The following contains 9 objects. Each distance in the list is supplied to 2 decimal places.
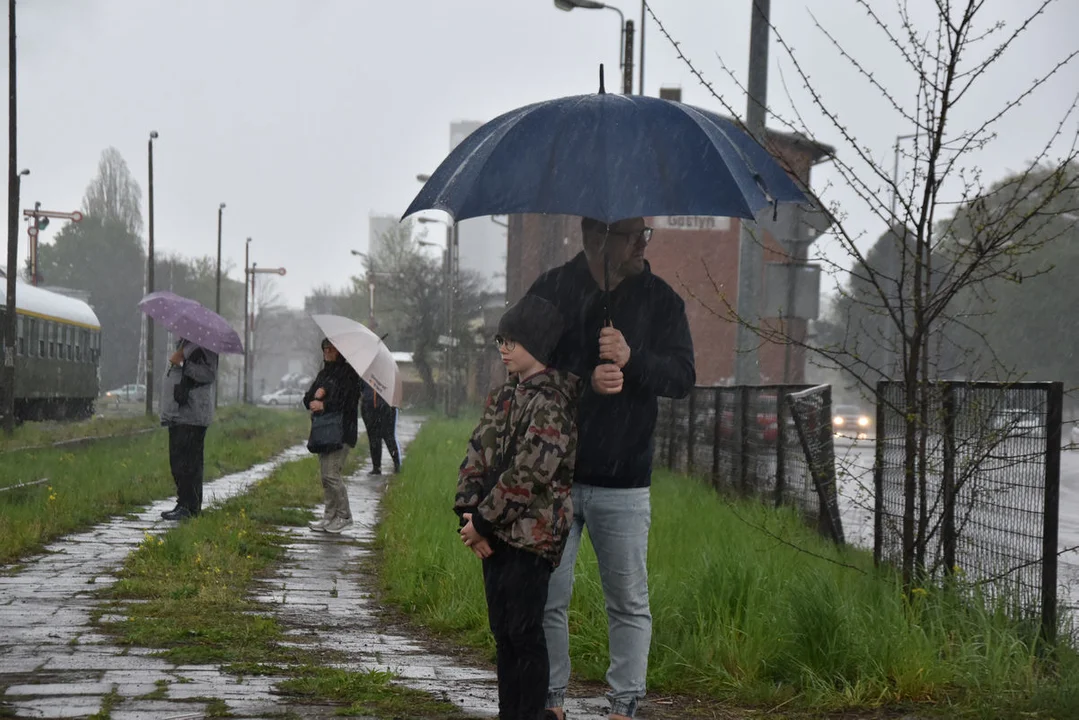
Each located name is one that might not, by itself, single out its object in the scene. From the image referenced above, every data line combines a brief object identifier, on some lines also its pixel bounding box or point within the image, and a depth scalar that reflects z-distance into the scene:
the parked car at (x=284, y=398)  105.01
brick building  48.78
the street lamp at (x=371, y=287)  72.12
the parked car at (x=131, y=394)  90.19
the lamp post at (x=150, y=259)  46.14
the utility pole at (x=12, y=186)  28.83
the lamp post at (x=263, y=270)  71.33
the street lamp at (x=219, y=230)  66.06
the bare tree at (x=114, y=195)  108.88
